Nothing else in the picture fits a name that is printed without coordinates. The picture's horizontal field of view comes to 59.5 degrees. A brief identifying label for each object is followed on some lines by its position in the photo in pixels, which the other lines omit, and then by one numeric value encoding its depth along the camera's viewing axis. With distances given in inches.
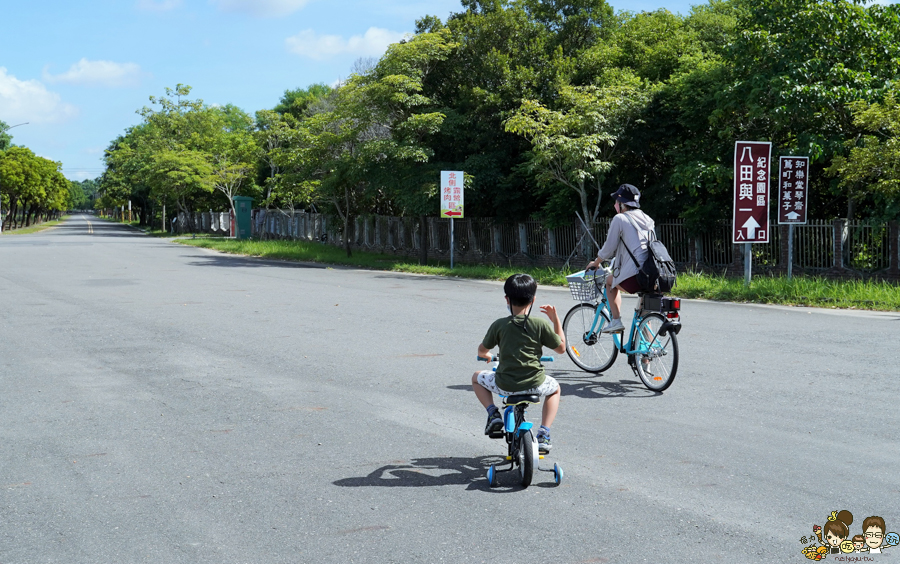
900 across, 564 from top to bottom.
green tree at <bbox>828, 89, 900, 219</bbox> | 606.5
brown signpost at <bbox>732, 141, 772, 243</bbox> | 642.8
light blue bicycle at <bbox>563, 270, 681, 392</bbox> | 281.0
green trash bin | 1878.7
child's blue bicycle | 181.0
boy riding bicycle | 188.2
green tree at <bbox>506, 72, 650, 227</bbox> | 821.2
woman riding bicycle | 285.4
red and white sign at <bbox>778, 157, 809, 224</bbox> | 673.0
